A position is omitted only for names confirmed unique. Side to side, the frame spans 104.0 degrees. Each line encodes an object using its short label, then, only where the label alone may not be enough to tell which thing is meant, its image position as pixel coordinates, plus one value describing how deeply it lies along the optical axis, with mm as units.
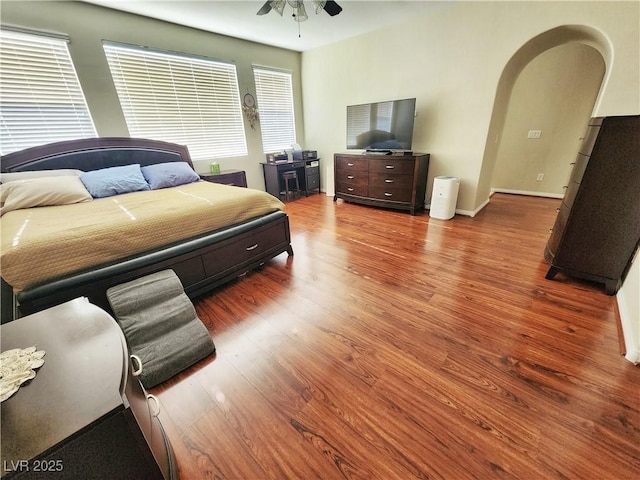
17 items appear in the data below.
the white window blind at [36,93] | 2428
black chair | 4535
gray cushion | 1343
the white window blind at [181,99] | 3113
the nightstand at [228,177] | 3695
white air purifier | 3355
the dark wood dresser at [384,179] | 3578
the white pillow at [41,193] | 2094
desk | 4506
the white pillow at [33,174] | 2367
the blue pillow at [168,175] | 2903
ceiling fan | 2271
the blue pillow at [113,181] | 2549
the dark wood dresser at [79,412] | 566
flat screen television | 3492
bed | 1365
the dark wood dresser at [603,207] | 1636
